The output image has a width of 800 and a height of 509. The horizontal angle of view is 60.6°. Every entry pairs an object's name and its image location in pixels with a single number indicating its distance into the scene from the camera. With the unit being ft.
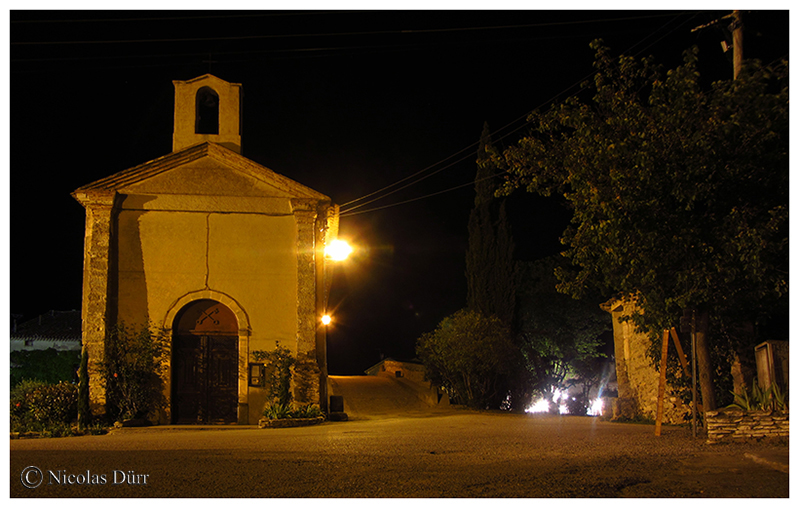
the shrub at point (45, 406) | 44.88
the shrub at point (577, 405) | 107.34
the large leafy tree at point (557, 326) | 109.09
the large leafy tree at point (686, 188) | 31.17
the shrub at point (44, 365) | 96.58
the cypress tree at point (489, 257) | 87.86
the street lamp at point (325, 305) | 52.39
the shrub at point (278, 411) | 47.06
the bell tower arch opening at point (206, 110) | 54.70
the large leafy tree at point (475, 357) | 79.25
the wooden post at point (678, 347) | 36.55
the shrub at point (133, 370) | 47.70
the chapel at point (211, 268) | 49.34
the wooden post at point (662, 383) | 35.90
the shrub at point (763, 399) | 31.86
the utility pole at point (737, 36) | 33.60
